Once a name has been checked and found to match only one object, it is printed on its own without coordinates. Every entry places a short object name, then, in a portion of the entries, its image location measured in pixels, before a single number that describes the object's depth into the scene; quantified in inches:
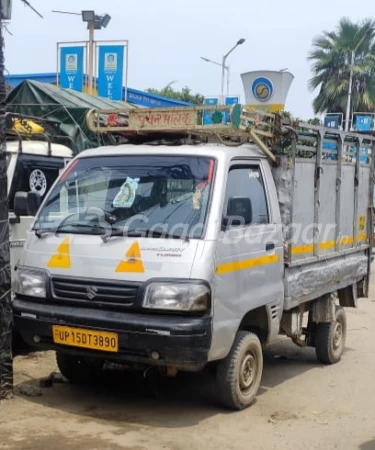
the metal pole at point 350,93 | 1337.4
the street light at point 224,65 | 1296.8
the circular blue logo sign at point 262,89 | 518.0
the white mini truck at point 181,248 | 180.2
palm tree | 1395.2
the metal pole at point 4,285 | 200.1
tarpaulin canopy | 327.0
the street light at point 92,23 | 732.7
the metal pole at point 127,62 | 662.8
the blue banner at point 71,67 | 674.8
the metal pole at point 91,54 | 690.4
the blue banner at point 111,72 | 666.8
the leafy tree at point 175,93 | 1748.3
